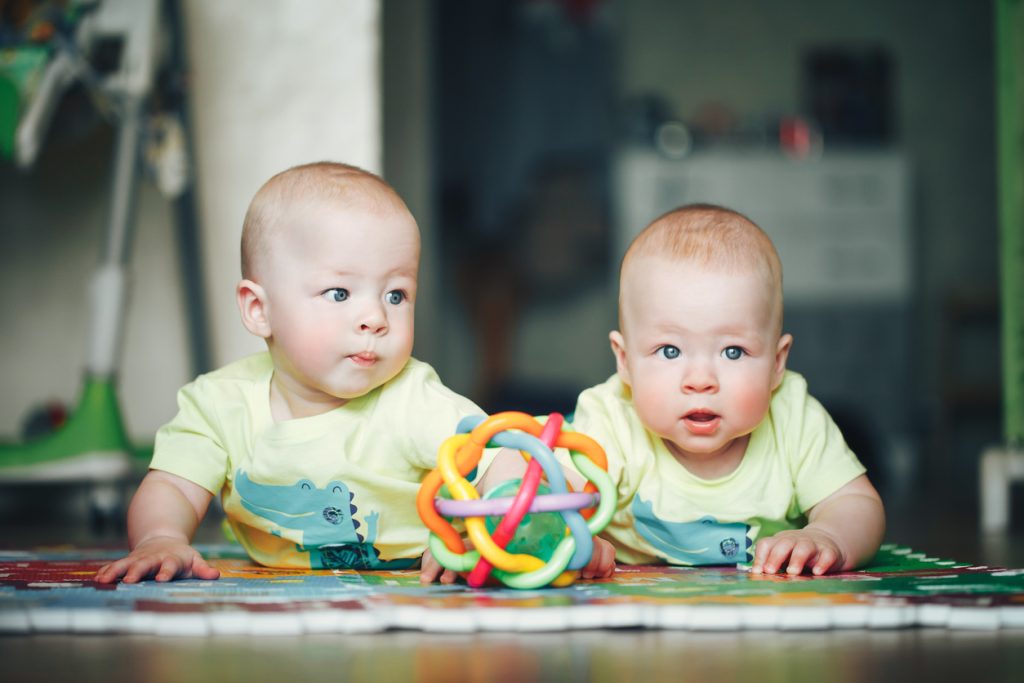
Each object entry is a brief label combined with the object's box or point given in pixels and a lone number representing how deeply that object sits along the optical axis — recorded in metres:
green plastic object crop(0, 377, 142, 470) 2.02
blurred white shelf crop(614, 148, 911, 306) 4.07
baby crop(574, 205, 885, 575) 1.23
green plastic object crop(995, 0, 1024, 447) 2.13
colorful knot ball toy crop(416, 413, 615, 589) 1.01
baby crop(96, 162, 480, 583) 1.22
